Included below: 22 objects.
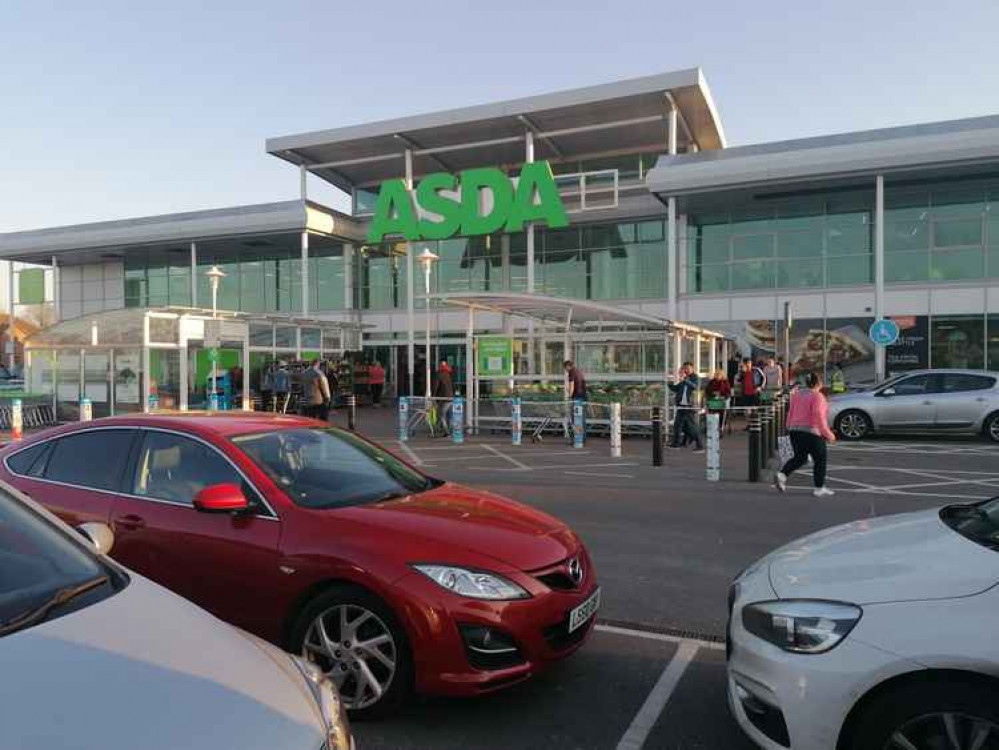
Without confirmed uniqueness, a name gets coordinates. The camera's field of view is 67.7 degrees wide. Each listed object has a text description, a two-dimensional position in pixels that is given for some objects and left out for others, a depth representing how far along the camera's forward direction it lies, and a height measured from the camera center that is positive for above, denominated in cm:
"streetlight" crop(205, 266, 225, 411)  2145 +62
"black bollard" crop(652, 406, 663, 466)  1257 -117
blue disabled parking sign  1750 +81
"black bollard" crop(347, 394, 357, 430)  1857 -108
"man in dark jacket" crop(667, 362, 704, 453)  1501 -83
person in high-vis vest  2086 -42
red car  354 -93
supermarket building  2239 +510
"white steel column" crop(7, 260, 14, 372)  3781 +454
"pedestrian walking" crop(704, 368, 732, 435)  1485 -51
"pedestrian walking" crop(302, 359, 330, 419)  1709 -42
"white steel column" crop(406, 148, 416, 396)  2881 +281
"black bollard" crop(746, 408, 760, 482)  1093 -123
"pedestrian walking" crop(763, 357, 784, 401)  1745 -30
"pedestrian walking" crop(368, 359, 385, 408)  2759 -40
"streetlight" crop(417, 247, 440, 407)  2041 +309
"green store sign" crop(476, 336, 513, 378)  1797 +30
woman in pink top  970 -79
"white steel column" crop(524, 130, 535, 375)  2716 +500
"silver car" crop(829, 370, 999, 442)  1525 -83
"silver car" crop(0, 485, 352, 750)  183 -84
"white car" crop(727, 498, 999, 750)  259 -106
